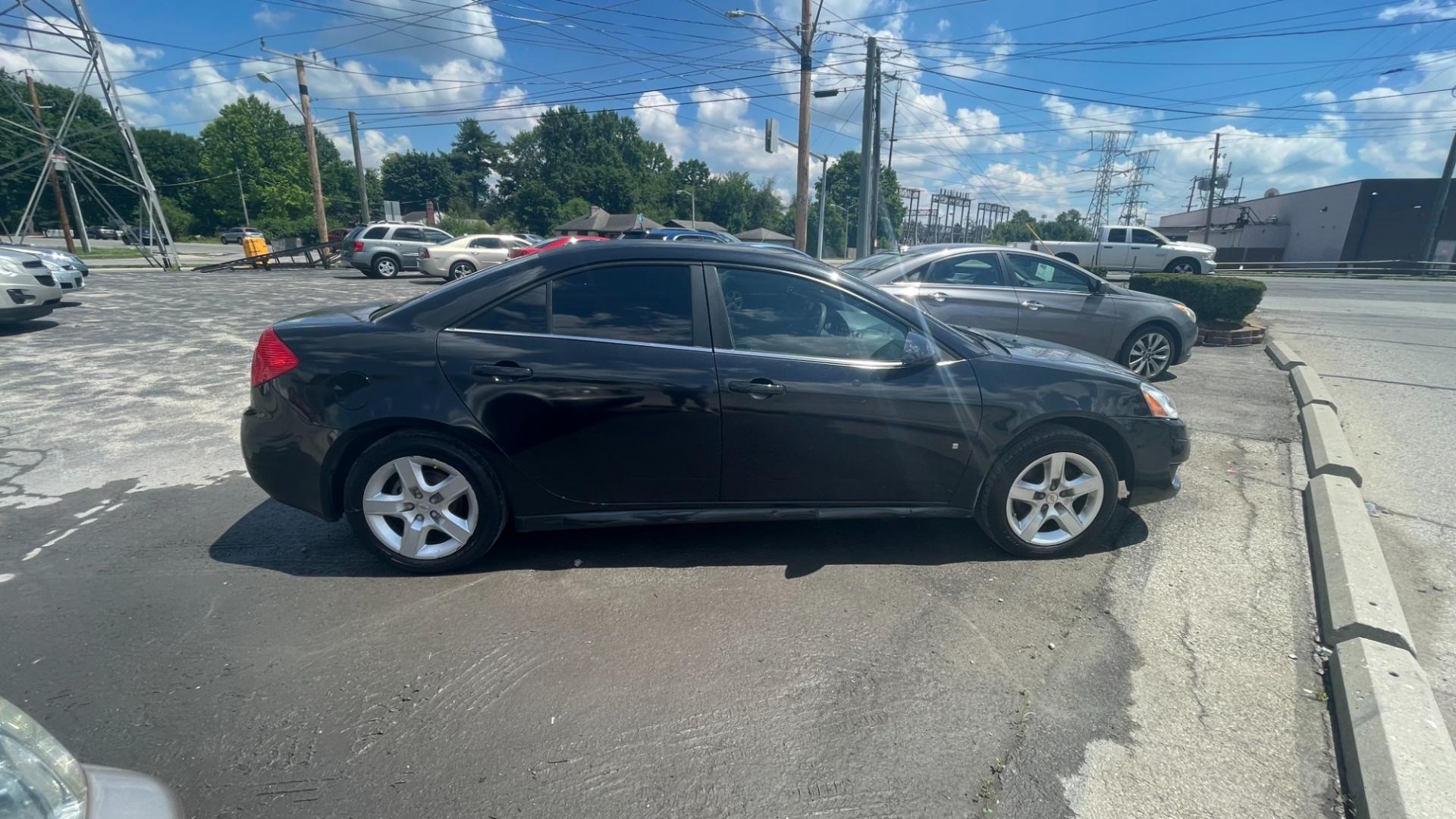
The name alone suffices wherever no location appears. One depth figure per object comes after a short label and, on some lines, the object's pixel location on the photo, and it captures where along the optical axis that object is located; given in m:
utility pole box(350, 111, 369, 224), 32.89
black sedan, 3.25
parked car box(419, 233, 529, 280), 20.88
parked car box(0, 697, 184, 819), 1.07
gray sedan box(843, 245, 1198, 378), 7.45
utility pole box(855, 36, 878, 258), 20.69
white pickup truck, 23.48
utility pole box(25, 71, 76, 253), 28.77
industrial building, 41.22
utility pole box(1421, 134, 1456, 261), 30.69
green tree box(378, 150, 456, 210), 99.31
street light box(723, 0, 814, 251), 19.52
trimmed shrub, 10.81
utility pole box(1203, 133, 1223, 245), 52.28
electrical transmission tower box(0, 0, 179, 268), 20.45
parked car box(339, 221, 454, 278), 22.20
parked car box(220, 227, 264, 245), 58.75
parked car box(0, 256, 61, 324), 9.33
